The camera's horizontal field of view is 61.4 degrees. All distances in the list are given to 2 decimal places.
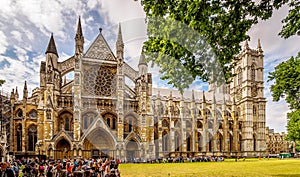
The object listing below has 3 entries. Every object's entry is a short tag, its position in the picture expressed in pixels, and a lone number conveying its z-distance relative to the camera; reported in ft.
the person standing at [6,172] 28.76
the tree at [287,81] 64.85
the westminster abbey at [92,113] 110.01
